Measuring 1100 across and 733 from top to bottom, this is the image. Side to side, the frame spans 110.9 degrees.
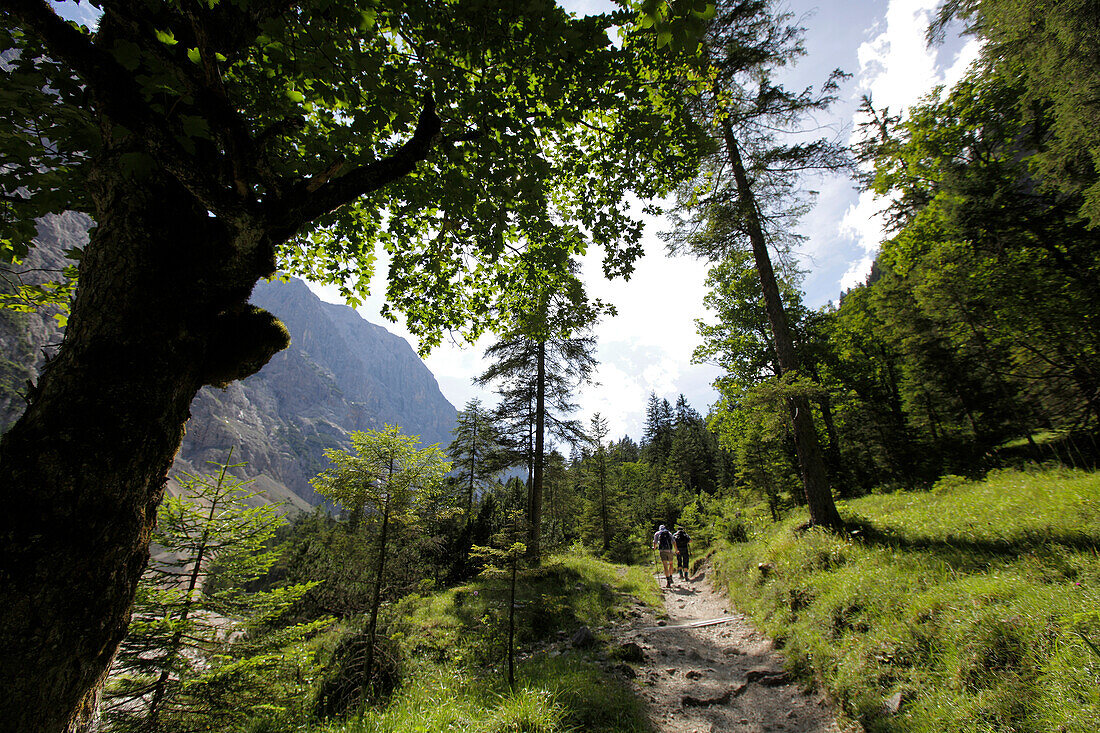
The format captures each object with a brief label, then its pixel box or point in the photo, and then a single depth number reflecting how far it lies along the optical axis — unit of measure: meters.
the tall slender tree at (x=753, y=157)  9.99
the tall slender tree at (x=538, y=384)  16.62
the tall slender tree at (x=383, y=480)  8.52
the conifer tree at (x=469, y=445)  28.06
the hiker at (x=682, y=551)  14.64
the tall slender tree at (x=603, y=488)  28.65
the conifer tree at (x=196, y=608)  4.23
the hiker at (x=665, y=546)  14.10
